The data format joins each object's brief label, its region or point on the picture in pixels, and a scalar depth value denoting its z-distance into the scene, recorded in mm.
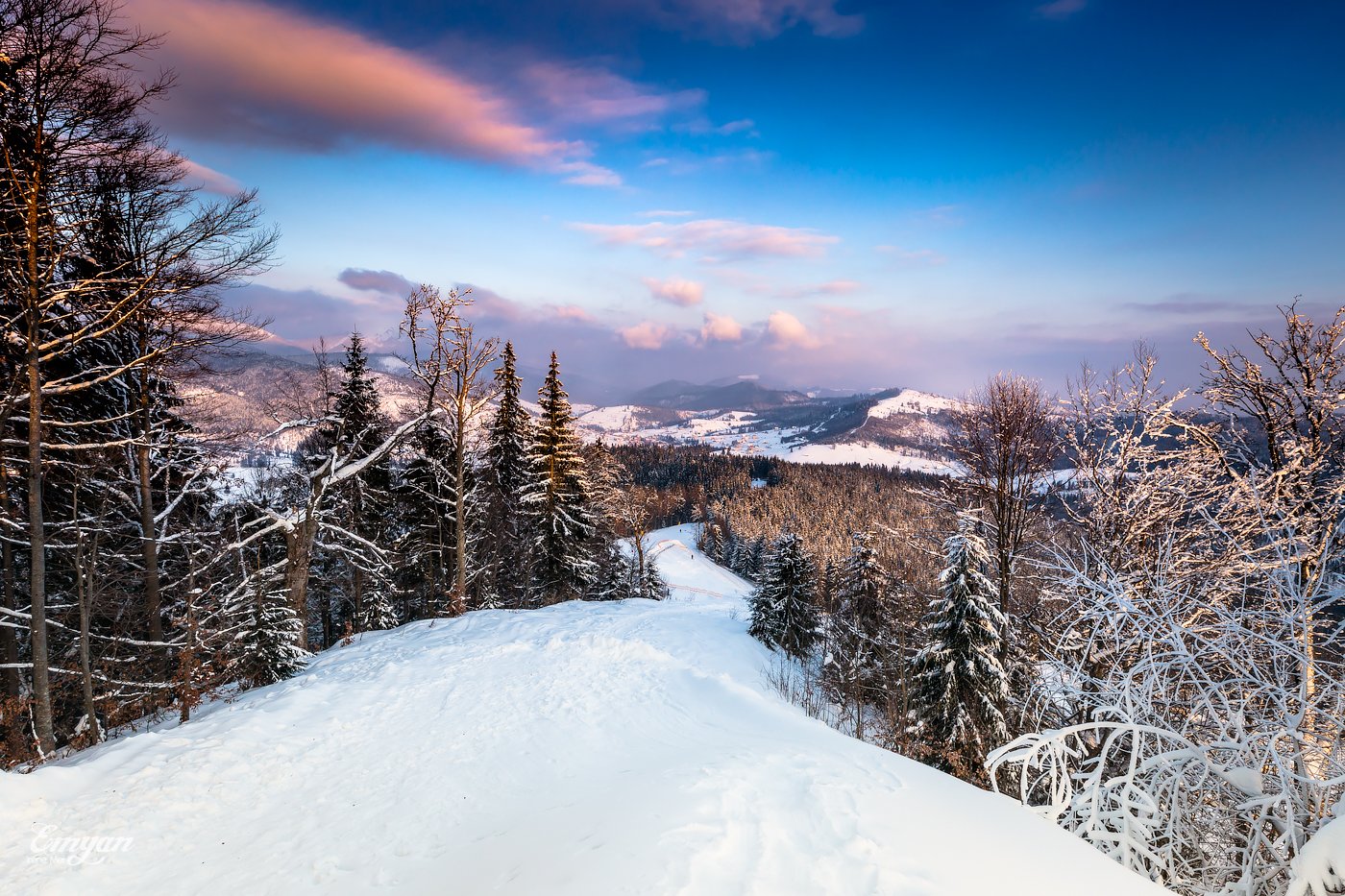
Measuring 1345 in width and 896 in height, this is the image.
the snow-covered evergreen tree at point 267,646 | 8953
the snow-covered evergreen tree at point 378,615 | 19766
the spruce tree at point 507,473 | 22625
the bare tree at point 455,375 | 12680
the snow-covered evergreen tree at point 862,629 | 18719
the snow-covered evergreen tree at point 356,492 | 16938
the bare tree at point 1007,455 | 11047
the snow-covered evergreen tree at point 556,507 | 21672
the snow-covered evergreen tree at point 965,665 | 12664
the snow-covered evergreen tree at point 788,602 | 19547
